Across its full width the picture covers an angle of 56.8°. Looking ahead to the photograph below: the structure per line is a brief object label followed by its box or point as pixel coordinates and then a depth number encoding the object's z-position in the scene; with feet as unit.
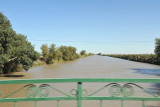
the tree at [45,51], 121.70
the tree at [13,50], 46.26
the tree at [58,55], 132.12
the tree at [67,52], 175.42
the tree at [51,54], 125.91
